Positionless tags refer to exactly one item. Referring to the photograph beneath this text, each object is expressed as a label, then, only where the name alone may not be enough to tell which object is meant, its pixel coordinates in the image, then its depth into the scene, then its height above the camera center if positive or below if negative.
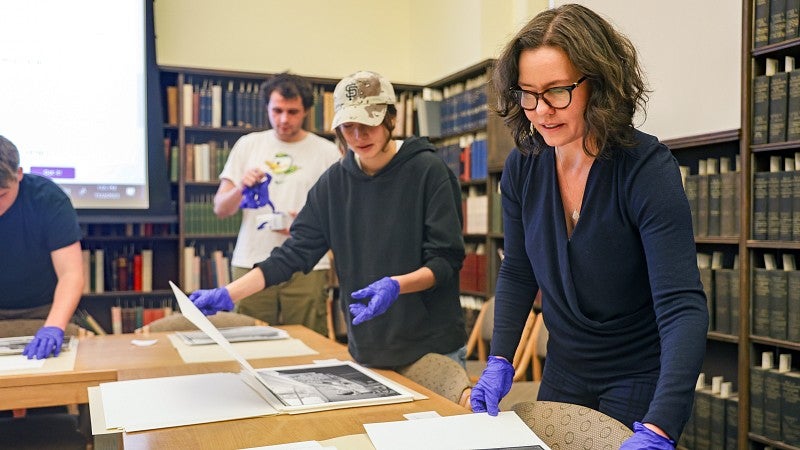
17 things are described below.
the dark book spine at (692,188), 3.14 -0.01
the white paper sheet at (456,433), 1.16 -0.41
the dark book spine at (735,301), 2.95 -0.46
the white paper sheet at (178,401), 1.34 -0.43
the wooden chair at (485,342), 3.21 -0.77
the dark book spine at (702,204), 3.09 -0.07
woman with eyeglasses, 1.14 -0.09
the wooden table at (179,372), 1.25 -0.46
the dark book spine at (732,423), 2.95 -0.96
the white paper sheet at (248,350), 2.09 -0.48
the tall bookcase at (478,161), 4.49 +0.17
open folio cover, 1.38 -0.43
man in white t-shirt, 3.19 +0.00
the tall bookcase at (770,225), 2.72 -0.15
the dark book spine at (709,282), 3.05 -0.40
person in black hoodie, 1.90 -0.13
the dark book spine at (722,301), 3.00 -0.47
